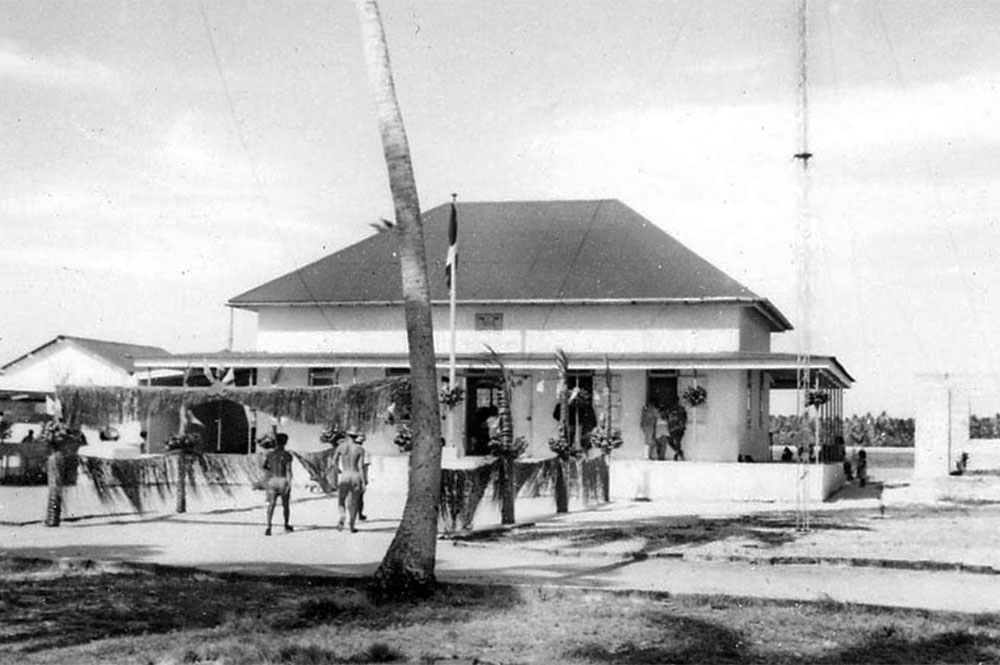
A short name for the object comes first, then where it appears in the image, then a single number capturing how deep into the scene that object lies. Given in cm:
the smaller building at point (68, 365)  4919
